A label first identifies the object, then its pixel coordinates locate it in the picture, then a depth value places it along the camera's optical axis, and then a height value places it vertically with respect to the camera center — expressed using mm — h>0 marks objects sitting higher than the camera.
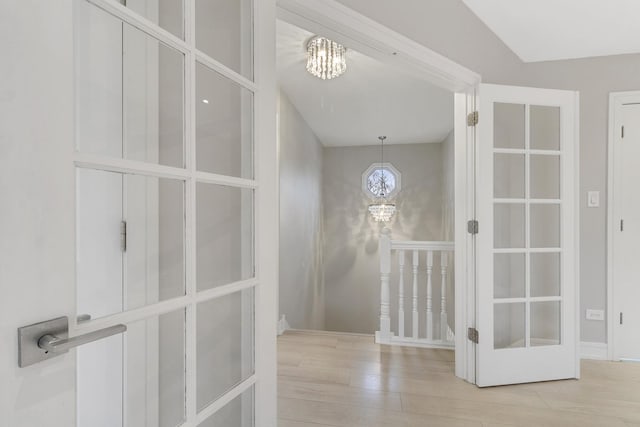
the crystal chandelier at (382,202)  5344 +175
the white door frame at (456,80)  1519 +874
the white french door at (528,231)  2049 -128
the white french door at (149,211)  531 +2
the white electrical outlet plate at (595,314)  2490 -813
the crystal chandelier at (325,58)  2727 +1387
